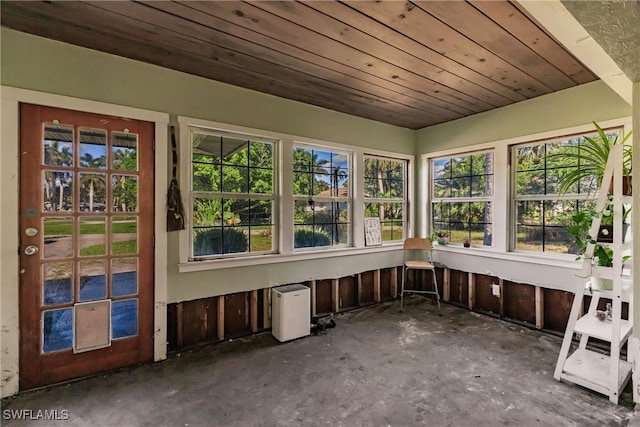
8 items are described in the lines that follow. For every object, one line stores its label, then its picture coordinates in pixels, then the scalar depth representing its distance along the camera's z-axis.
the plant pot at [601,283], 2.23
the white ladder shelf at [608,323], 2.03
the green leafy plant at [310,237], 3.45
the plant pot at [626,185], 2.16
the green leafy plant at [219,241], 2.82
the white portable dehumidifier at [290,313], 2.89
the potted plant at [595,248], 2.22
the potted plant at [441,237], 4.10
